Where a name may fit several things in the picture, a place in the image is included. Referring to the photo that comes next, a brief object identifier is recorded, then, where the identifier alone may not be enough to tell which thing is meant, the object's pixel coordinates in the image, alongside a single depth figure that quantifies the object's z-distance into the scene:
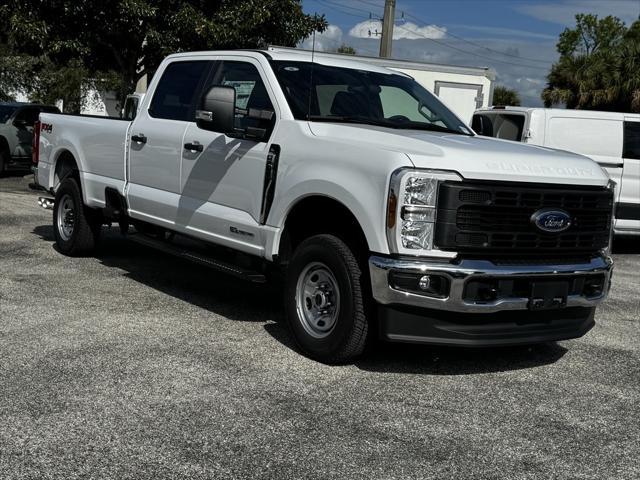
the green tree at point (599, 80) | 34.56
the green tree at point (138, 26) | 17.06
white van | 11.33
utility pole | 23.80
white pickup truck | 4.86
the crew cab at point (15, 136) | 17.84
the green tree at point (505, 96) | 49.56
